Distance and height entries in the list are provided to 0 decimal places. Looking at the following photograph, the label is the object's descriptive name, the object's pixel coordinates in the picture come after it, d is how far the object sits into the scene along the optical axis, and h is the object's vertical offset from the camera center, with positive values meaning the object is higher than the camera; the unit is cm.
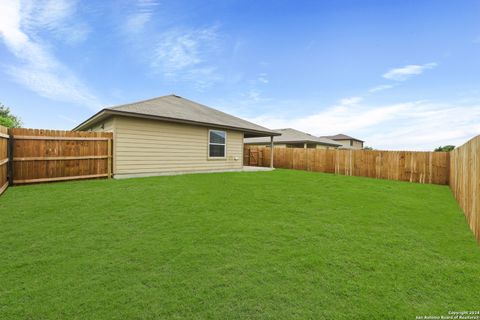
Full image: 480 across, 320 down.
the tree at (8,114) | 3588 +622
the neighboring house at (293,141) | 2492 +190
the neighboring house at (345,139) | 5253 +449
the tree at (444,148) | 2820 +161
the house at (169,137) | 948 +95
